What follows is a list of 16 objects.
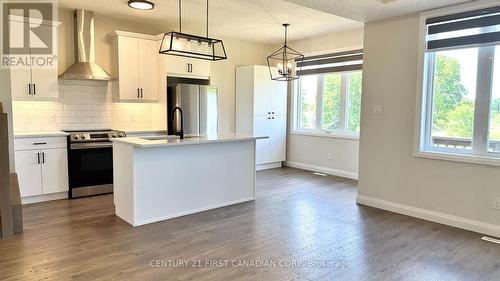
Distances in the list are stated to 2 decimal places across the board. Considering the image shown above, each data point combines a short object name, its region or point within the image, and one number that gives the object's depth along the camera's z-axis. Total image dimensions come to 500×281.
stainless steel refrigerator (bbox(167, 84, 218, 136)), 5.68
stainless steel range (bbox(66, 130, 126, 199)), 4.75
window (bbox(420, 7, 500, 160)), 3.55
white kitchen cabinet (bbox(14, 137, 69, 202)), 4.37
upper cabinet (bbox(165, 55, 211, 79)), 5.53
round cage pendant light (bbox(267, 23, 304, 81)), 7.02
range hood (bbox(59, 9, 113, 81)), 4.93
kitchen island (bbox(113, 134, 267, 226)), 3.68
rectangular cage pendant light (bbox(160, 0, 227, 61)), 3.64
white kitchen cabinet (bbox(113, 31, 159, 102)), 5.23
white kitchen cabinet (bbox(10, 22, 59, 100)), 4.47
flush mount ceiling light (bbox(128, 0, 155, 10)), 4.41
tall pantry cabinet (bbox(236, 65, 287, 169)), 6.75
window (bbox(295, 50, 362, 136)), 6.14
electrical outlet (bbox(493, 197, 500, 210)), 3.47
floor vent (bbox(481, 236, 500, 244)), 3.36
